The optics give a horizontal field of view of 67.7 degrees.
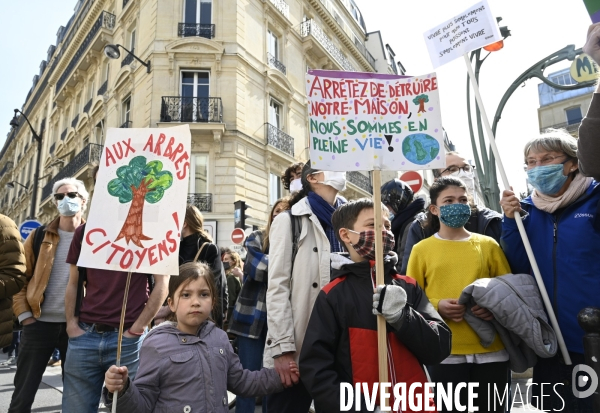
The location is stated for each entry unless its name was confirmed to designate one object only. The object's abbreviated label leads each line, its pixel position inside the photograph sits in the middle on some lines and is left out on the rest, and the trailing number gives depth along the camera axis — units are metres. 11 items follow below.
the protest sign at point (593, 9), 1.55
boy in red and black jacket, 1.87
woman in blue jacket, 2.15
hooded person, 3.43
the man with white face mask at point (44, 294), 2.96
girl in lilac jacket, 2.05
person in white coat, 2.30
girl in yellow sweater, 2.39
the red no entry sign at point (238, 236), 10.66
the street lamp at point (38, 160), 15.90
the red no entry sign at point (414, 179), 6.48
